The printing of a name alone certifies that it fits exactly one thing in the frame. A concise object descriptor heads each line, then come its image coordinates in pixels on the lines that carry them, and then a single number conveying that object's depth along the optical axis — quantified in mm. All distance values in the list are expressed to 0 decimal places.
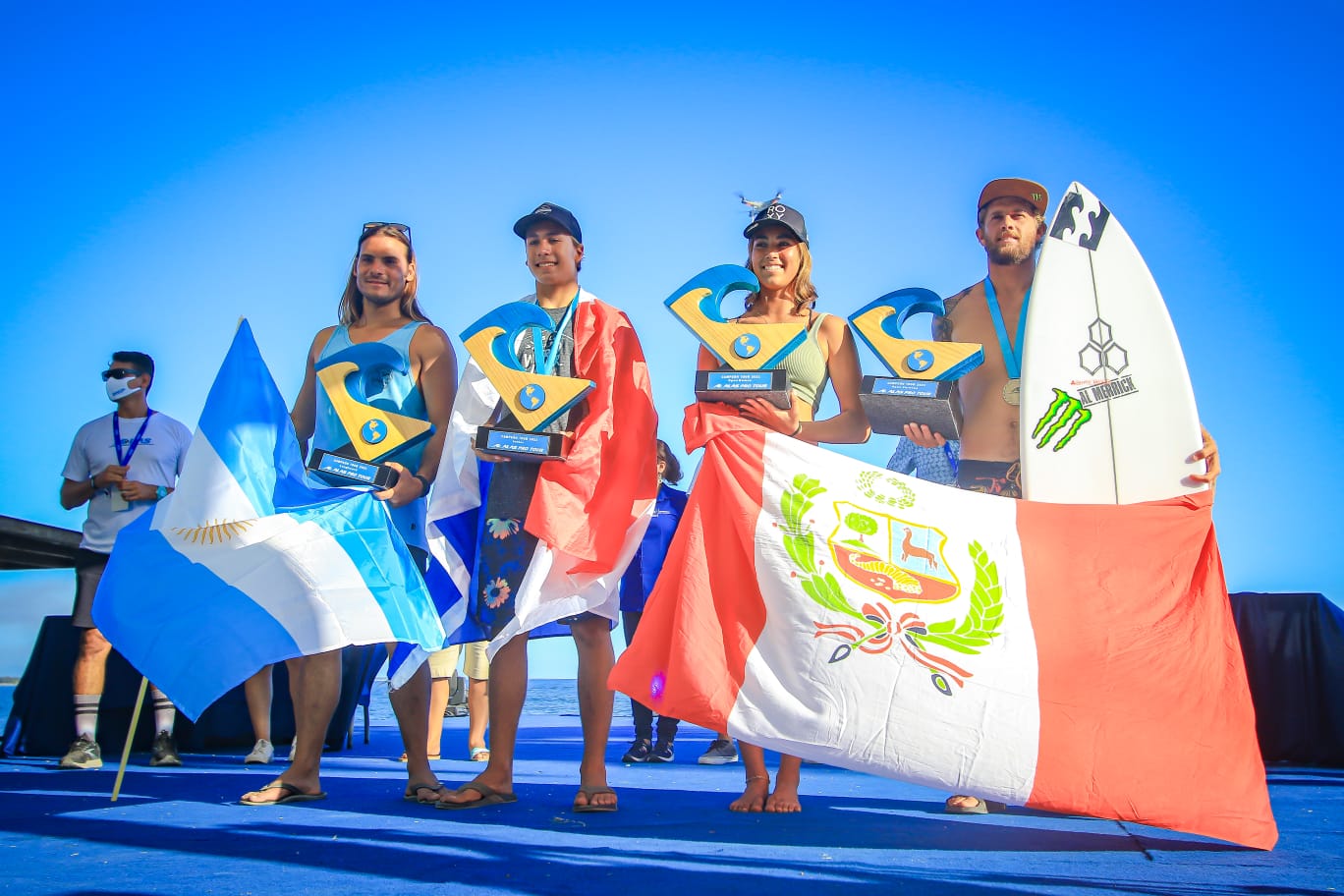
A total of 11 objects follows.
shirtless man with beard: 3293
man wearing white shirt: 4465
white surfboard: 3082
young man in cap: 2949
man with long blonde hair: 3072
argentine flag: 2912
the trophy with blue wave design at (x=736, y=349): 3035
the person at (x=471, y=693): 5098
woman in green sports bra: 3080
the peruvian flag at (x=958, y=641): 2422
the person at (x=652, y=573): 4840
